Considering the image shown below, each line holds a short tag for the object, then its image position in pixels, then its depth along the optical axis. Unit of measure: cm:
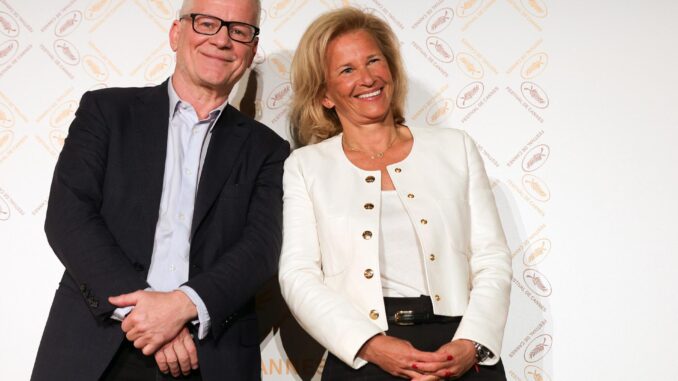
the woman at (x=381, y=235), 213
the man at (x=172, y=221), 208
